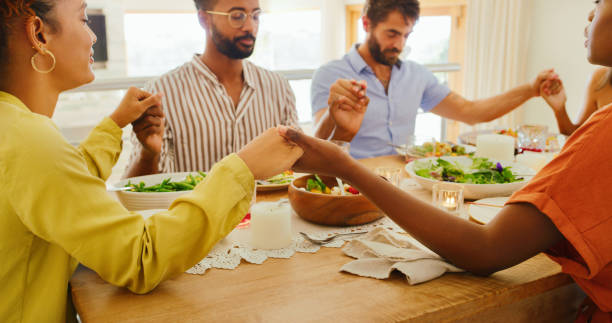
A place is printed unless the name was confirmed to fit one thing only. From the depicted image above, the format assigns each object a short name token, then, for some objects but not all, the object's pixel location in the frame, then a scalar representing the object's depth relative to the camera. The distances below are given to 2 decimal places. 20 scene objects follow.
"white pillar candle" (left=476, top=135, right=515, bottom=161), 1.97
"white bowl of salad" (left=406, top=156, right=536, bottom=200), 1.52
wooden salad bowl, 1.29
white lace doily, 1.11
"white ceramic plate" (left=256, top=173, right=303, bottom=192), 1.63
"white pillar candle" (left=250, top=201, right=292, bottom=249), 1.18
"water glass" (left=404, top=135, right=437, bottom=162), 2.08
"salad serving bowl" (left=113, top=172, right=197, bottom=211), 1.36
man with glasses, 2.25
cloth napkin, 1.02
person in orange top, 0.88
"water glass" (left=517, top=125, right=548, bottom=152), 2.19
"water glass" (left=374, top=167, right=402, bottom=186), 1.59
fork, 1.21
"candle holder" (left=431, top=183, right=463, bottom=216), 1.35
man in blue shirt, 2.66
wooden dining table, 0.89
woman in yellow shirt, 0.84
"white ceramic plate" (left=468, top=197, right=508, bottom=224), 1.31
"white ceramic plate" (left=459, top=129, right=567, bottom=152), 2.29
